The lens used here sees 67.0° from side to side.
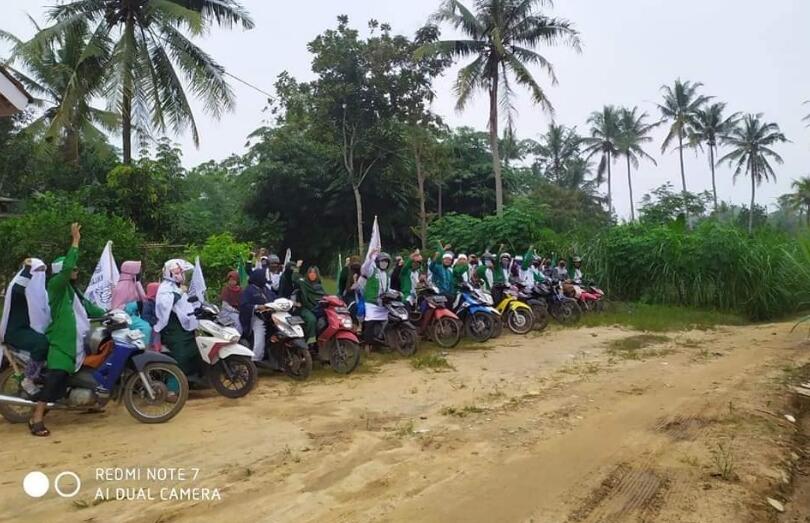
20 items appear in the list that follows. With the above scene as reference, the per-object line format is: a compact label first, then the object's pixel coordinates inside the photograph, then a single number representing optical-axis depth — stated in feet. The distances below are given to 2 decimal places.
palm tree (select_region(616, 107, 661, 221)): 139.64
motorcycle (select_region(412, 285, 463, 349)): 31.60
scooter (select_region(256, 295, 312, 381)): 23.65
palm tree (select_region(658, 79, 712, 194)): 131.03
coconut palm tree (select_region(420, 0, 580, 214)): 70.69
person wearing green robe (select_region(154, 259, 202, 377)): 20.62
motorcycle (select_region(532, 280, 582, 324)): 42.52
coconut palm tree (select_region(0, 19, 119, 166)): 44.98
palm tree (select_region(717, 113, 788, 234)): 144.36
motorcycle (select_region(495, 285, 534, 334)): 37.09
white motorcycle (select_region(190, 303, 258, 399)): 20.62
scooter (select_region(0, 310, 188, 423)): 17.72
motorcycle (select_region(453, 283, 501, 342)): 33.53
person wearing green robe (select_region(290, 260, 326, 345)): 25.76
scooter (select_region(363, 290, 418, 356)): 29.53
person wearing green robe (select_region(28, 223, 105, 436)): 17.12
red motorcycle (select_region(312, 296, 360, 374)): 25.53
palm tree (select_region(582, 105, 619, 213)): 141.28
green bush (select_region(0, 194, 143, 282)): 31.32
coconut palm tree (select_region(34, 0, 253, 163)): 46.47
